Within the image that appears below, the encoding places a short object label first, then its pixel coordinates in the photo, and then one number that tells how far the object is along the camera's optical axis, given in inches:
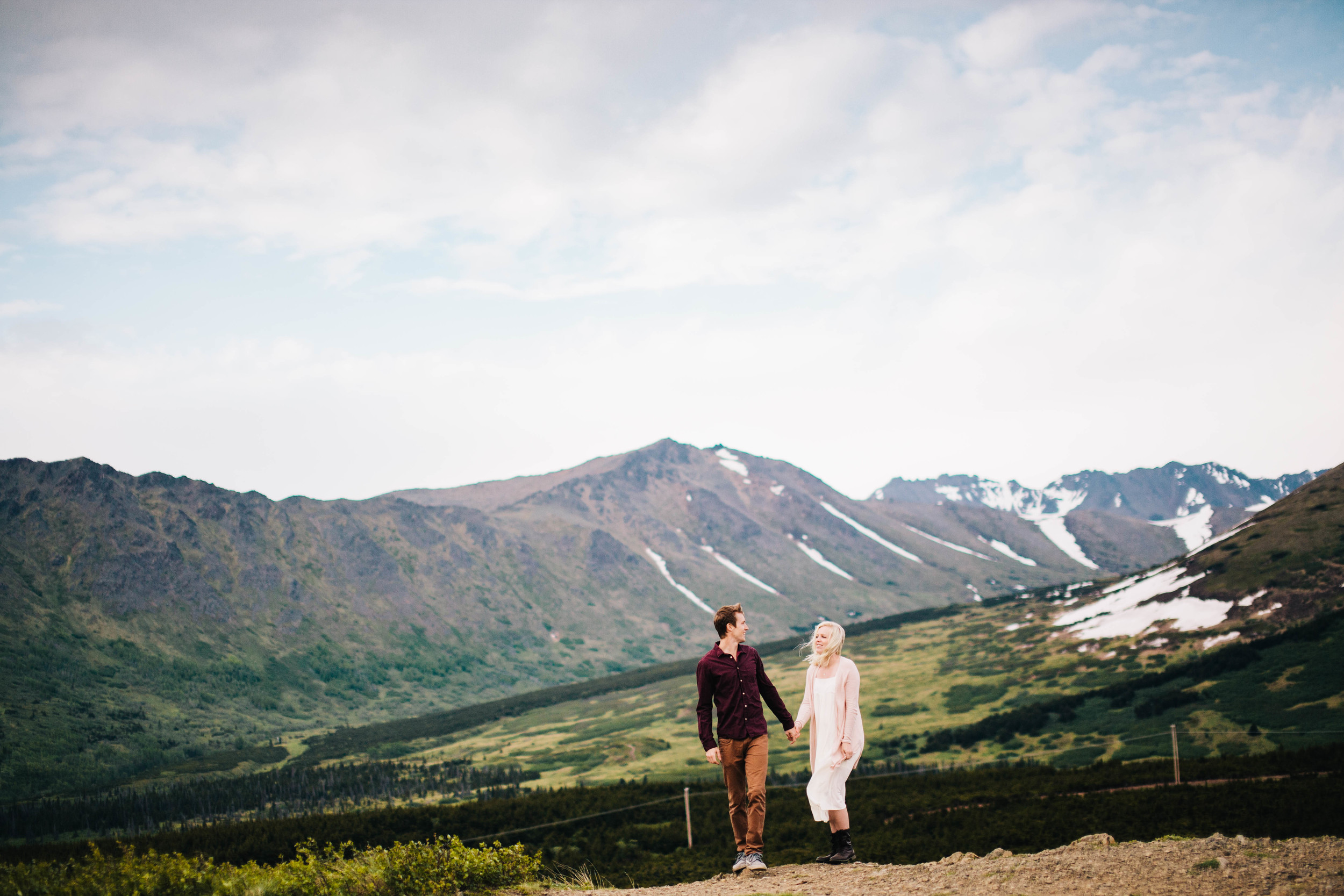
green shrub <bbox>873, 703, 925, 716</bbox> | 5738.2
